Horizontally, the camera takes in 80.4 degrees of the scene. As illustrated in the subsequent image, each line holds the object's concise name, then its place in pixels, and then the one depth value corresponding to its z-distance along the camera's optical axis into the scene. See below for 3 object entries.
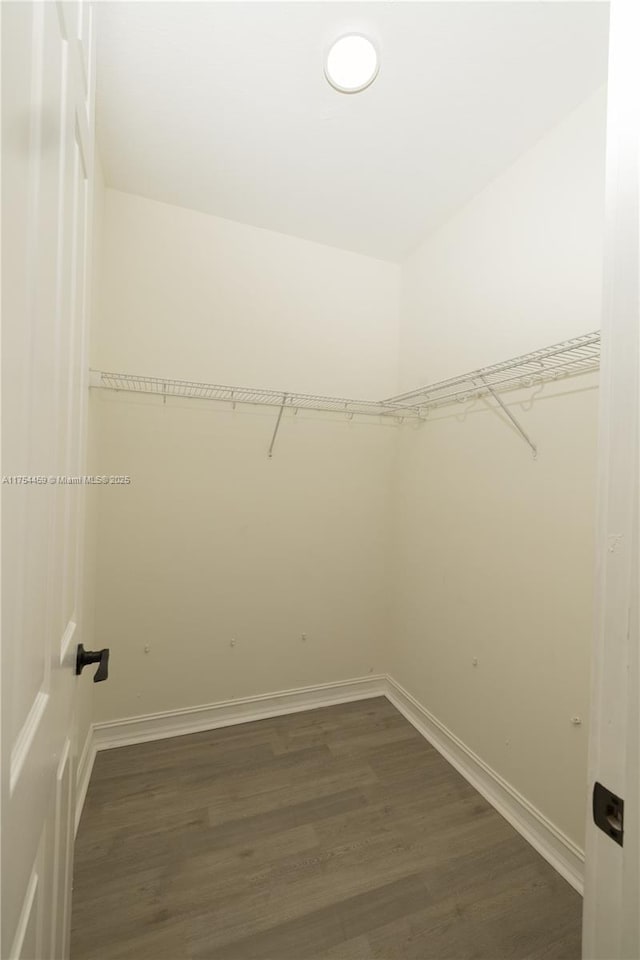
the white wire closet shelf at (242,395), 1.89
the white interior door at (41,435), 0.40
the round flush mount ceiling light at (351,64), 1.29
